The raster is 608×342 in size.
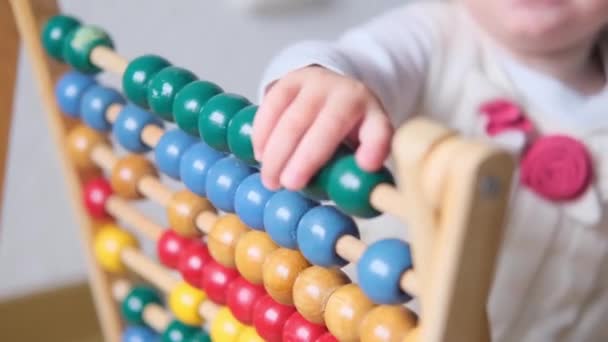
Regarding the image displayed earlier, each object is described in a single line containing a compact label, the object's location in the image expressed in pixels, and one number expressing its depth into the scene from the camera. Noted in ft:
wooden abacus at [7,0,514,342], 1.54
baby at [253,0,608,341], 2.16
